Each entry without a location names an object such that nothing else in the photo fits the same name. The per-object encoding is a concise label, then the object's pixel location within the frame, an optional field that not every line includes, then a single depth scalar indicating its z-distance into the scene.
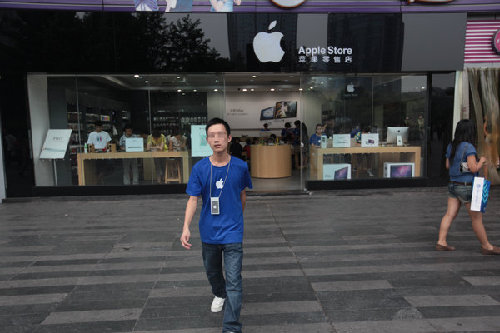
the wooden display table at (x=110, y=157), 8.90
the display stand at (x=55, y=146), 8.84
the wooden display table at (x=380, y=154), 9.30
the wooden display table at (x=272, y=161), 11.20
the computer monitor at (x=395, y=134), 9.36
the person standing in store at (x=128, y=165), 8.97
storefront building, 8.19
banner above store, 8.11
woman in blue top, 4.40
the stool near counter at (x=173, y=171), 9.09
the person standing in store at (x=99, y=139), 9.01
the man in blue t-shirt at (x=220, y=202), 2.88
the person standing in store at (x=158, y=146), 9.08
